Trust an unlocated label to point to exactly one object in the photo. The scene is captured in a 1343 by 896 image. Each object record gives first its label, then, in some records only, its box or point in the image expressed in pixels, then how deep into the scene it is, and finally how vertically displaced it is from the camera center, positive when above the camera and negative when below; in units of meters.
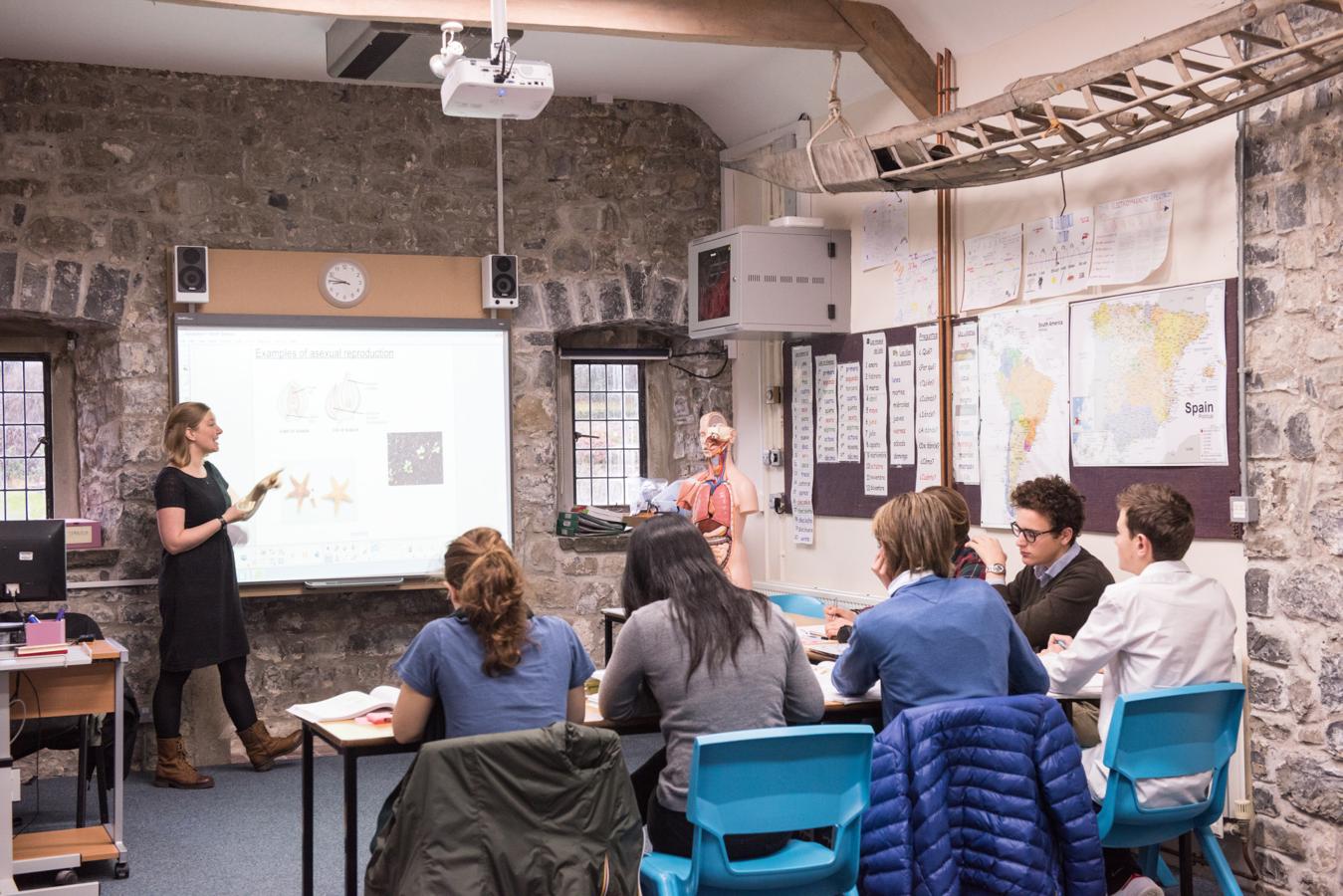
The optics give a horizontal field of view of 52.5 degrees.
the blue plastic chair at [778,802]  2.87 -0.76
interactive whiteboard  6.47 +0.10
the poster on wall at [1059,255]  4.98 +0.71
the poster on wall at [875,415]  6.26 +0.14
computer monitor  4.97 -0.38
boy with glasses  4.21 -0.38
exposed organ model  5.99 -0.23
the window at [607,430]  7.56 +0.11
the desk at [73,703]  4.62 -0.86
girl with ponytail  3.04 -0.48
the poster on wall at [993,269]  5.36 +0.71
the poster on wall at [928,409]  5.85 +0.16
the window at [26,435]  6.53 +0.11
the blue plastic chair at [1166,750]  3.32 -0.76
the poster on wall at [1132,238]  4.64 +0.71
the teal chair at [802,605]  5.41 -0.64
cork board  6.51 +0.83
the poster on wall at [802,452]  6.85 -0.03
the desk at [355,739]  3.23 -0.70
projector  4.16 +1.12
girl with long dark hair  3.13 -0.51
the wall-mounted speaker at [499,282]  6.87 +0.86
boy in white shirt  3.49 -0.49
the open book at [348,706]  3.48 -0.66
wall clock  6.70 +0.84
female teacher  6.00 -0.57
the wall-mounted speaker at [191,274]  6.33 +0.85
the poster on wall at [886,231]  6.11 +0.98
